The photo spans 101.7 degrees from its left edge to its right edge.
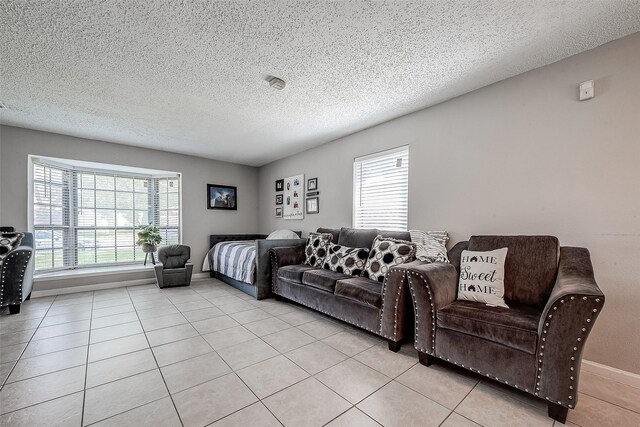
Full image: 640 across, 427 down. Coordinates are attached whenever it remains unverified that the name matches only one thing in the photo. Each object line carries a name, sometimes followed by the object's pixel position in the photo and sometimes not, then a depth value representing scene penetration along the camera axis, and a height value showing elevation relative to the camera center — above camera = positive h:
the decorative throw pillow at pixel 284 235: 4.62 -0.38
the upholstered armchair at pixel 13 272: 2.89 -0.62
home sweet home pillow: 1.93 -0.51
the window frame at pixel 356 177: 3.51 +0.53
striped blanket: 3.82 -0.76
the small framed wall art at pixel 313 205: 4.48 +0.15
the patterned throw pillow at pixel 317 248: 3.51 -0.48
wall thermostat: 1.97 +0.92
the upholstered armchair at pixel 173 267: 4.33 -0.89
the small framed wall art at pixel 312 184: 4.53 +0.52
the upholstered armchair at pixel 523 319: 1.39 -0.69
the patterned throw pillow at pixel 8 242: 3.07 -0.30
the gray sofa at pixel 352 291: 2.21 -0.79
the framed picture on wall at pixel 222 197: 5.37 +0.37
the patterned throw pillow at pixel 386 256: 2.68 -0.45
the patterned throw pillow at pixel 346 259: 3.01 -0.56
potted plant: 4.66 -0.43
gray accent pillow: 2.59 -0.34
